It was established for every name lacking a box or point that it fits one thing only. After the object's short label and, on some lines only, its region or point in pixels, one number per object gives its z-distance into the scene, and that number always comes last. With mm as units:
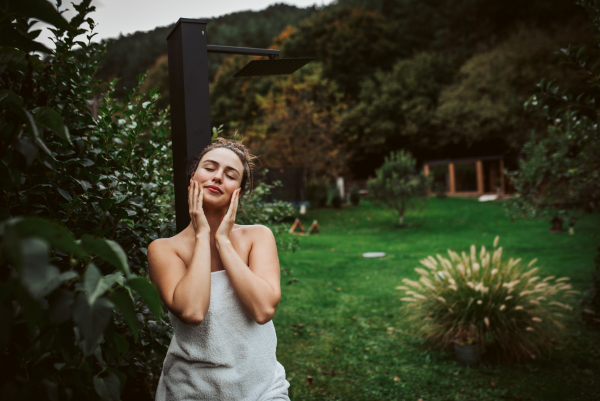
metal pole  1890
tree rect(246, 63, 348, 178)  20438
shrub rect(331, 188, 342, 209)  21594
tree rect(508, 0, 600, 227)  2712
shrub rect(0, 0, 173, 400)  566
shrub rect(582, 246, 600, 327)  5066
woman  1592
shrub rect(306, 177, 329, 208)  20844
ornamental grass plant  4266
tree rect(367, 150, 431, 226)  14641
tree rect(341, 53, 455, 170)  26094
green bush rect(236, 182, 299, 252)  4125
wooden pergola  24453
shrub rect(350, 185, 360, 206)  22953
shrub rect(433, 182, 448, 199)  23234
